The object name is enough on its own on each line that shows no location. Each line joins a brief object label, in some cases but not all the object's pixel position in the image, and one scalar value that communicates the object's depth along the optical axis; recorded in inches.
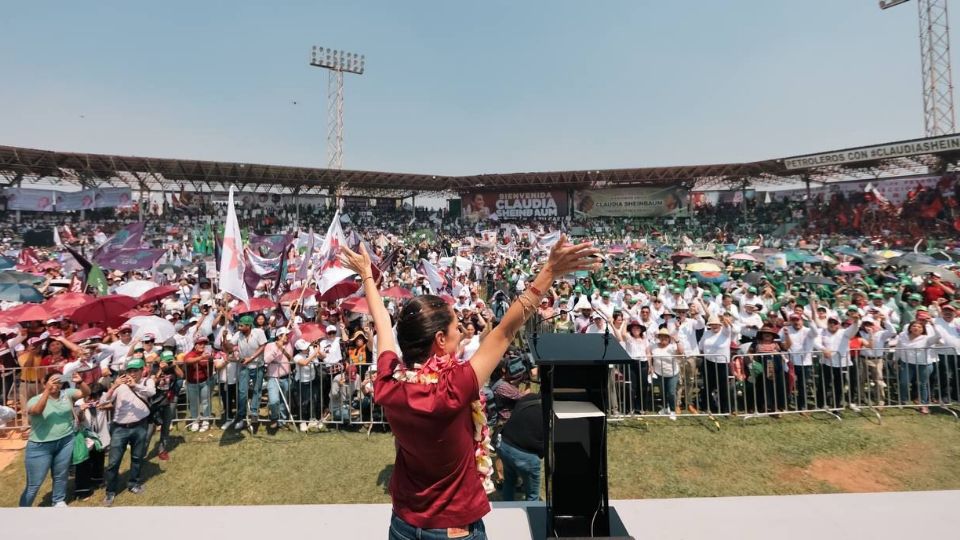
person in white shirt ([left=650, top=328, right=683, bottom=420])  275.1
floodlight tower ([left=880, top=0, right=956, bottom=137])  1245.1
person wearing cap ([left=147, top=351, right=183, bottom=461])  229.0
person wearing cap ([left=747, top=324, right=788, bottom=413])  269.7
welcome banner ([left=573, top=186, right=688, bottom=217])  1537.9
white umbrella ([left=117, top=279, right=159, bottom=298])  399.9
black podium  100.7
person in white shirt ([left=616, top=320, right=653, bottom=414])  282.7
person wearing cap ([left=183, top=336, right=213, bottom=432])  269.9
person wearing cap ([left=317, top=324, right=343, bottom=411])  275.1
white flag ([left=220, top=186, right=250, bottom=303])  283.1
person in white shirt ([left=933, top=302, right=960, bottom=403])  270.4
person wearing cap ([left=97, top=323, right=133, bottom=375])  245.1
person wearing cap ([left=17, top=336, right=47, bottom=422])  259.1
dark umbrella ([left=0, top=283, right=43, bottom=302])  350.6
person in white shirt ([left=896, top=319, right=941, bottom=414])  272.2
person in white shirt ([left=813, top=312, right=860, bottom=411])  274.4
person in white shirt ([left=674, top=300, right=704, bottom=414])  282.4
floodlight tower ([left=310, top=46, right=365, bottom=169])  1579.7
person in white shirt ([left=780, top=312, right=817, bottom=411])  273.9
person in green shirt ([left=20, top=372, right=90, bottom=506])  182.5
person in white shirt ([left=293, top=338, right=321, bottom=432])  270.2
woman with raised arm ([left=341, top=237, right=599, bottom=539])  57.7
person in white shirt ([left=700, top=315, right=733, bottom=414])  274.4
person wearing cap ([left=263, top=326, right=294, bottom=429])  269.4
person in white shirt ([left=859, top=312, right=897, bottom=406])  275.4
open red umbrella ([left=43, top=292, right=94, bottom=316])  307.3
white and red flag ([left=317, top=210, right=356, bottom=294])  363.3
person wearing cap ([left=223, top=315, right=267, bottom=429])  270.1
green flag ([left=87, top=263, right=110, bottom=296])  374.6
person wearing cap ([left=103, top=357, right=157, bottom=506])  203.3
